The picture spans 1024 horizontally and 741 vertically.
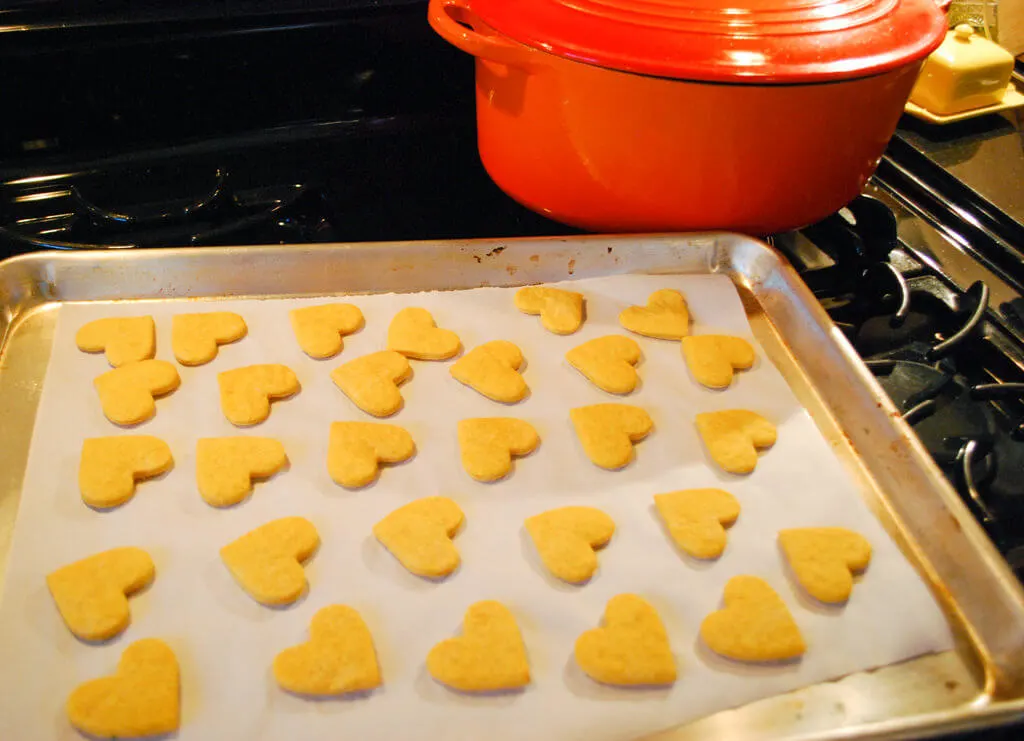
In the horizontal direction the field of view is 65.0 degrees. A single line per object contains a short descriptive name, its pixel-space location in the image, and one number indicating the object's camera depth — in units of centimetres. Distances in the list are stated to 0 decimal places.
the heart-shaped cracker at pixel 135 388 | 75
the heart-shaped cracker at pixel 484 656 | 59
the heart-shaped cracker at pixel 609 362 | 82
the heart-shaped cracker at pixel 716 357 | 82
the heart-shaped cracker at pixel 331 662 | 58
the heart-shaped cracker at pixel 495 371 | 80
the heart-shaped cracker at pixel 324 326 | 83
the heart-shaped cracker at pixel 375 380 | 79
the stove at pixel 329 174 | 93
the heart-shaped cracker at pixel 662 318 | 87
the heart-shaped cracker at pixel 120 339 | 80
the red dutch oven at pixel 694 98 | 75
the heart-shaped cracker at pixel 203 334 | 81
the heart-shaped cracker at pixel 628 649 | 59
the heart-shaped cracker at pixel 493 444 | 73
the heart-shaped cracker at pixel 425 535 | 66
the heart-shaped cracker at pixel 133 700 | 55
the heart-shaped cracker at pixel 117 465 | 69
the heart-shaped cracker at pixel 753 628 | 61
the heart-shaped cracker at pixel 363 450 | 72
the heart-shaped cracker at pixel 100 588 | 60
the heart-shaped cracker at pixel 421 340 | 84
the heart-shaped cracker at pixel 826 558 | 65
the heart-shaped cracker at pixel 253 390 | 77
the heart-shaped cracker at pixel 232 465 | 70
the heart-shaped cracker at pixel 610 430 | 75
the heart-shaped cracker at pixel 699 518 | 68
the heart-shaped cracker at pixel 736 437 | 74
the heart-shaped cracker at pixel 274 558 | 63
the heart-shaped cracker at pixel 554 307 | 87
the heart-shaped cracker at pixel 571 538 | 66
